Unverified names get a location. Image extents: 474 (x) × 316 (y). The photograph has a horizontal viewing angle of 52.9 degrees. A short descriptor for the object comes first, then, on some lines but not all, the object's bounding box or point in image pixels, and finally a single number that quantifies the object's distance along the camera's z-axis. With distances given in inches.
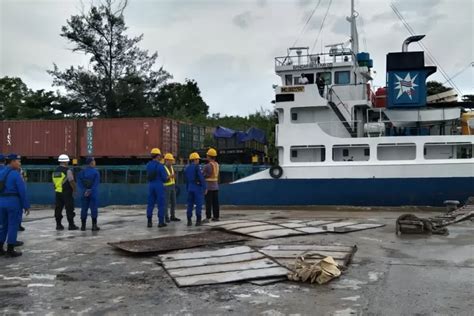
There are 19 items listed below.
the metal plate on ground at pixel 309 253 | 222.4
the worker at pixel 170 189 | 407.2
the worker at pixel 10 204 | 257.4
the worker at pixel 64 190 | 382.3
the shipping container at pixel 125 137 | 713.0
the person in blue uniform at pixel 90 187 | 363.9
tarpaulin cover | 695.7
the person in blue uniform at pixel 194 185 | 383.6
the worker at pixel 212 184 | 409.7
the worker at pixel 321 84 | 620.4
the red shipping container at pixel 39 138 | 765.9
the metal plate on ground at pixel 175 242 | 264.4
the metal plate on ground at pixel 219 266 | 201.2
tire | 597.6
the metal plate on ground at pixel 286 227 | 315.9
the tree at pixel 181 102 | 1609.3
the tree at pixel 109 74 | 1518.2
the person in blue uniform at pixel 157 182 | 370.3
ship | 557.3
